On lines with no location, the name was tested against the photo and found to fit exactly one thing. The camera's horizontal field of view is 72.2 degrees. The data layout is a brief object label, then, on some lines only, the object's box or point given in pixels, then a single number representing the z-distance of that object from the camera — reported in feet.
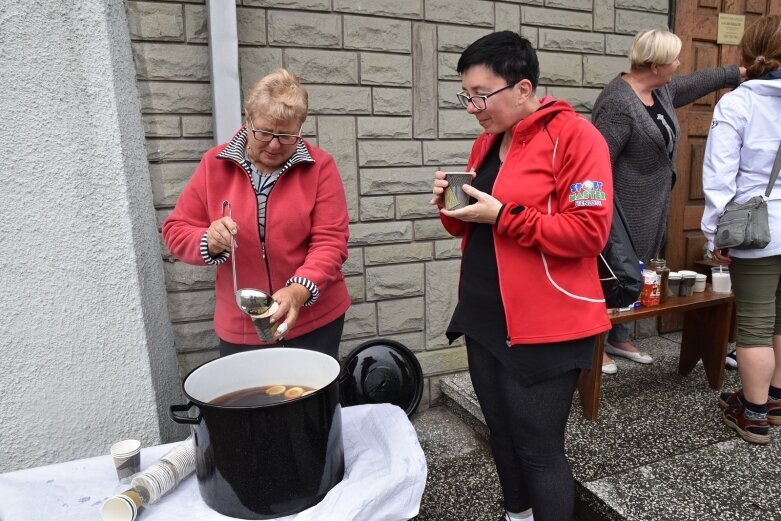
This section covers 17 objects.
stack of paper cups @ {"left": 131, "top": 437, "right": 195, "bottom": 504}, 3.70
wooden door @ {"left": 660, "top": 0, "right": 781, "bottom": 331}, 11.91
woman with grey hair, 9.41
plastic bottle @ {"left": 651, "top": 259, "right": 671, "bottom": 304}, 9.87
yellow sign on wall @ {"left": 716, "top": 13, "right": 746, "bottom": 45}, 12.24
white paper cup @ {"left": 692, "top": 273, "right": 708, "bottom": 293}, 10.55
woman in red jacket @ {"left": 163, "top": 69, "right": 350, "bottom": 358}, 5.35
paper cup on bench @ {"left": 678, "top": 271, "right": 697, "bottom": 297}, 10.27
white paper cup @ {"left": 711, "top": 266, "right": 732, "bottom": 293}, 10.49
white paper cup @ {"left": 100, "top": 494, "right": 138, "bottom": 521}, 3.50
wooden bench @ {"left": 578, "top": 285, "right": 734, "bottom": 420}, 9.14
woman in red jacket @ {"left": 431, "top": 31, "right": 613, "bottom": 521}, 4.90
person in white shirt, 7.64
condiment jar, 9.71
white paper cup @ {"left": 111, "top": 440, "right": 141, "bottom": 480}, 4.09
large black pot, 3.47
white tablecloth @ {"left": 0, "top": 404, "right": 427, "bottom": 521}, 3.67
